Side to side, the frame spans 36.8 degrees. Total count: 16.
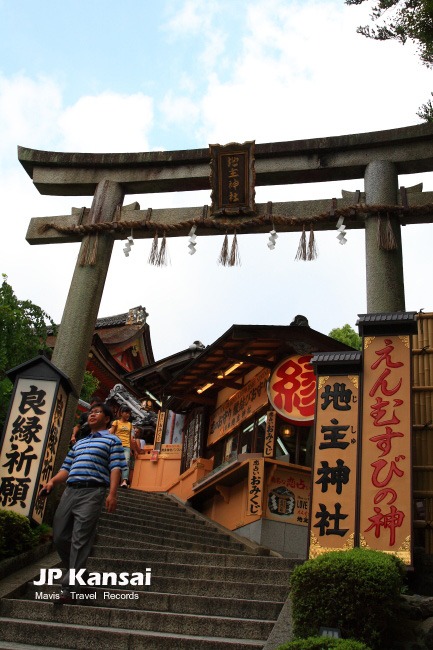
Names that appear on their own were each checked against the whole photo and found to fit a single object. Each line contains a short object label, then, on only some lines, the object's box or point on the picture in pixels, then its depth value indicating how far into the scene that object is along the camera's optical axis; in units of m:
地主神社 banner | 7.49
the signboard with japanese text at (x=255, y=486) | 14.52
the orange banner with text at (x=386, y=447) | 7.29
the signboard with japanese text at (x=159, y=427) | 25.98
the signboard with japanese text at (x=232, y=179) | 13.13
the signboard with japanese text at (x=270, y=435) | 15.00
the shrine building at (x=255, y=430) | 14.66
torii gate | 11.94
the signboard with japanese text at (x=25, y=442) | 9.55
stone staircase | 5.95
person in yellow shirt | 16.36
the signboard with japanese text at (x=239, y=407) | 17.02
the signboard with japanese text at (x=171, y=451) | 23.72
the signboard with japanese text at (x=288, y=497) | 14.80
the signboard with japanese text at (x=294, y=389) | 14.10
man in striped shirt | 6.68
